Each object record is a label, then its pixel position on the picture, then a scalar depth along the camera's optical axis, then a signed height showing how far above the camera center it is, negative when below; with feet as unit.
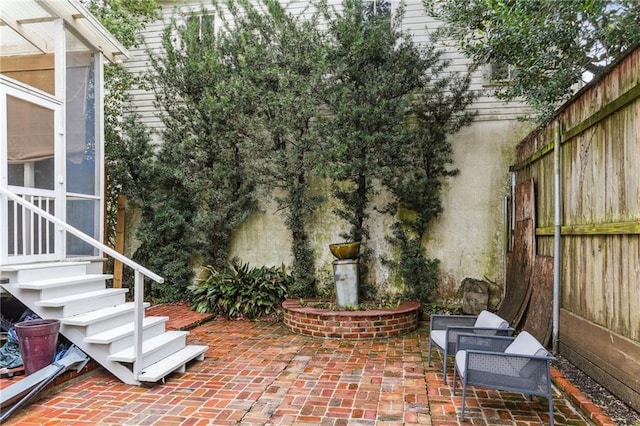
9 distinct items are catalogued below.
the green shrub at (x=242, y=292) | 21.38 -3.95
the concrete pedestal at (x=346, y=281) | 19.16 -3.00
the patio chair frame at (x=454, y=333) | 12.52 -3.68
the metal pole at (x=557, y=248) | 13.91 -1.11
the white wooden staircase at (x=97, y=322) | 12.50 -3.36
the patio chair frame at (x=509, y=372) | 9.68 -3.80
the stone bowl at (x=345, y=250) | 19.15 -1.54
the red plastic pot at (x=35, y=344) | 11.69 -3.59
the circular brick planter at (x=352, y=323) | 17.74 -4.65
